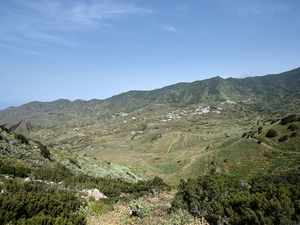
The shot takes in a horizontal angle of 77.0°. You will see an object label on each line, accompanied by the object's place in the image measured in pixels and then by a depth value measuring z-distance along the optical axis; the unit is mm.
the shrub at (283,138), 46338
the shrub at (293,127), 48200
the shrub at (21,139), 30062
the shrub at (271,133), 51019
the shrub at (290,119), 54625
